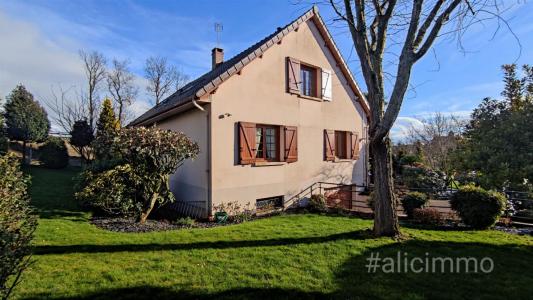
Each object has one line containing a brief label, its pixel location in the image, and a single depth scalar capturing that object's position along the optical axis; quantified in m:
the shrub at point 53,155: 20.41
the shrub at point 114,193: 7.63
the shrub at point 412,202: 8.77
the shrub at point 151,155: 7.19
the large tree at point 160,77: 30.64
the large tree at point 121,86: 26.90
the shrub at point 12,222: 2.44
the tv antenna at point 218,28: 13.62
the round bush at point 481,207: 7.49
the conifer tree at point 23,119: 20.91
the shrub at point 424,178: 14.49
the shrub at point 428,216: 8.29
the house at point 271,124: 8.59
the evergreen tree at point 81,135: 21.42
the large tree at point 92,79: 24.06
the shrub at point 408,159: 19.40
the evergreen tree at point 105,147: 7.11
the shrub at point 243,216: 8.36
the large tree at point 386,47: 5.69
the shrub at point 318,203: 9.91
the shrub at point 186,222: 7.69
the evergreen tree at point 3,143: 15.57
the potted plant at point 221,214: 8.20
